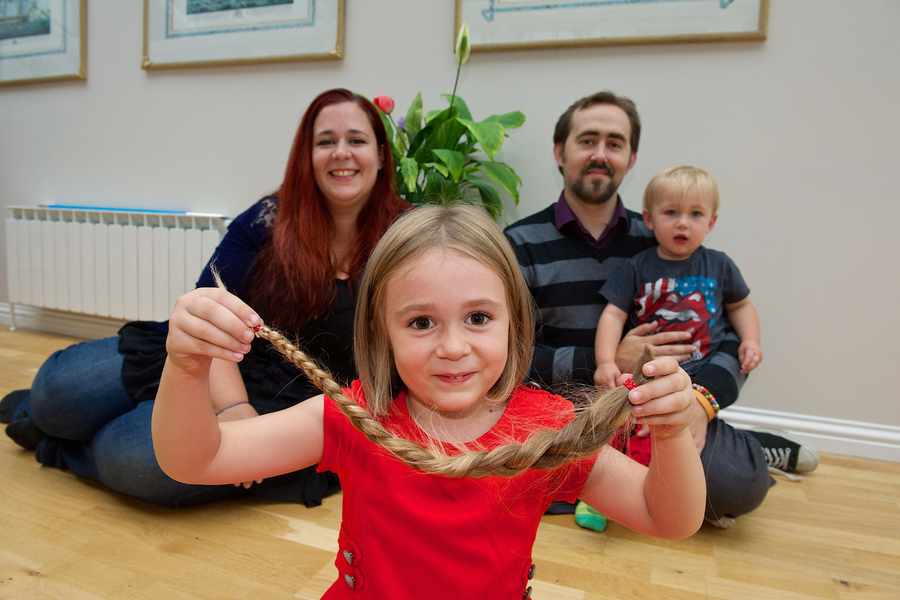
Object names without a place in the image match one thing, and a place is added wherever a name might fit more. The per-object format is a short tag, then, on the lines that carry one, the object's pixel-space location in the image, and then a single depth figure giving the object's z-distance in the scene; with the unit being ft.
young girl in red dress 2.04
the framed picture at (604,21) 6.33
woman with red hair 4.74
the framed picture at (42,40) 9.74
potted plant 6.22
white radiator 8.81
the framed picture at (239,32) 8.00
